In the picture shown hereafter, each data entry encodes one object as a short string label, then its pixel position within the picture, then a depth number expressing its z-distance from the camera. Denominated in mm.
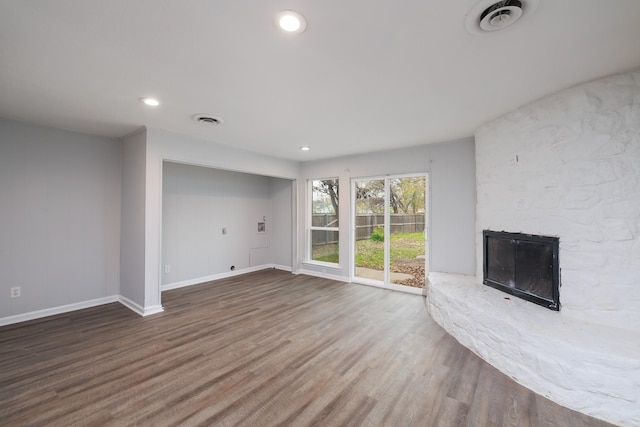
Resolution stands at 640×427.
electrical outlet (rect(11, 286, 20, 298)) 3230
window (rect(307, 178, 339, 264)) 5523
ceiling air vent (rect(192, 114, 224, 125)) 3071
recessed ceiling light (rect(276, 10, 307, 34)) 1470
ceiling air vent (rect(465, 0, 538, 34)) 1388
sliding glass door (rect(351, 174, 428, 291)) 4559
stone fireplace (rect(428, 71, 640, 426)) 1864
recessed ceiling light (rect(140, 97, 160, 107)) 2611
